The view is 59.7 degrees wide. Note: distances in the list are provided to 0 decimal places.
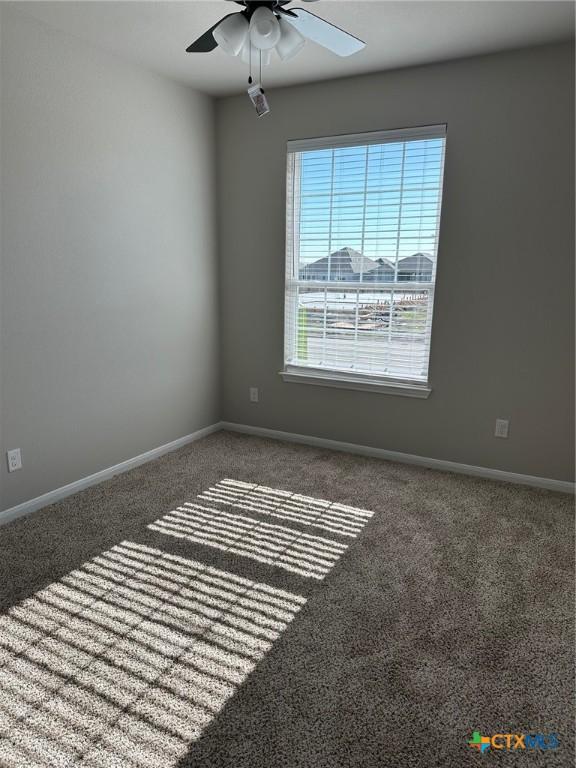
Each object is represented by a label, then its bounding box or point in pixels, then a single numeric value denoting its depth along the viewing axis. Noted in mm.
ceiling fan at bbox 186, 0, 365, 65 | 1824
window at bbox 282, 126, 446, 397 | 3260
